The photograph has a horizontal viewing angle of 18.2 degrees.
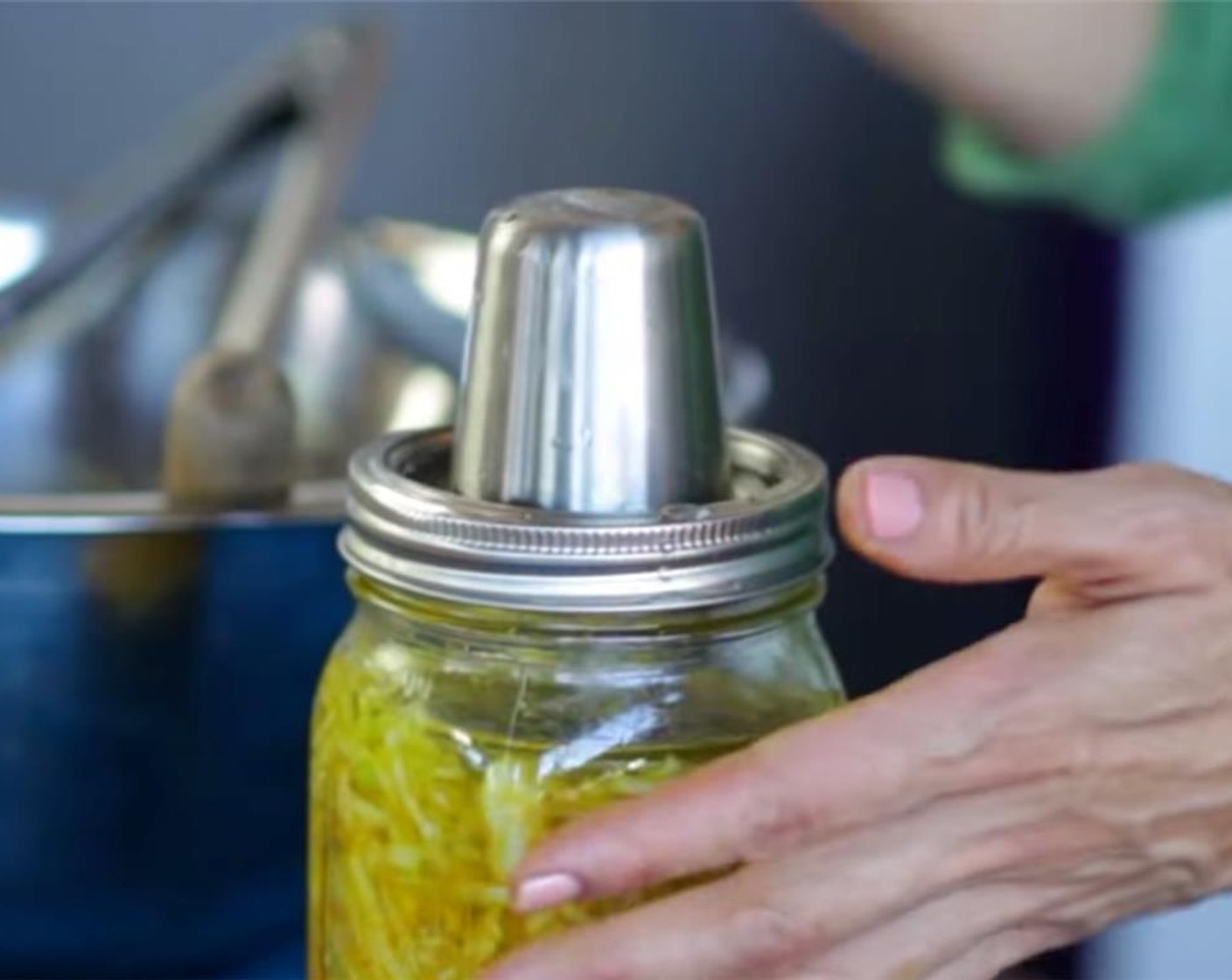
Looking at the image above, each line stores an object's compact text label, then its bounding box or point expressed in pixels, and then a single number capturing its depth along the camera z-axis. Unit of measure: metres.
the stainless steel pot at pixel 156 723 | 0.77
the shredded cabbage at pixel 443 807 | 0.66
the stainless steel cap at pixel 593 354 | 0.66
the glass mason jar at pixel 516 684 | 0.65
